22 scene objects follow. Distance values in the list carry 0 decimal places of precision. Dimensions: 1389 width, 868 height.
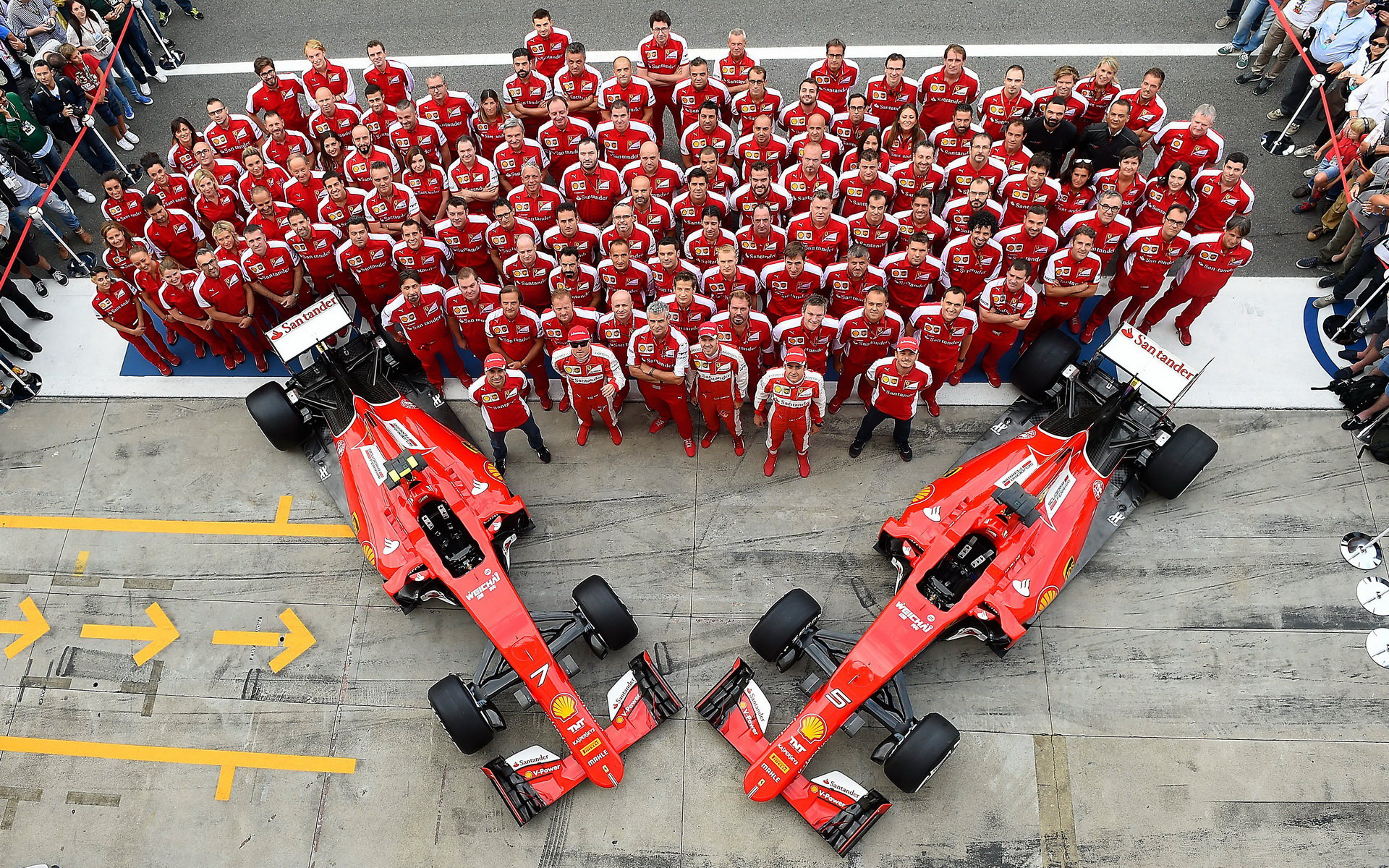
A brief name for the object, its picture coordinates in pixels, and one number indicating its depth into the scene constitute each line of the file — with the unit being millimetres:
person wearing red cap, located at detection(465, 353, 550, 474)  6871
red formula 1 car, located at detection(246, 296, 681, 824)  6188
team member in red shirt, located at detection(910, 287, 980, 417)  6980
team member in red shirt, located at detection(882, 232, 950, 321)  7273
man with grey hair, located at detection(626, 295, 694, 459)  6961
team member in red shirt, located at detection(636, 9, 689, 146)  9172
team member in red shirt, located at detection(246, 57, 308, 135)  9352
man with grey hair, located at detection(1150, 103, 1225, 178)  7902
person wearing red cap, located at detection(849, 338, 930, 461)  6758
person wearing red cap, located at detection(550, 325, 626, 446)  6992
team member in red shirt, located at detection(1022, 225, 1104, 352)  7336
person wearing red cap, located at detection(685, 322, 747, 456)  6863
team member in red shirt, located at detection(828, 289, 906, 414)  6961
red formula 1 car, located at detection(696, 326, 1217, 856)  6004
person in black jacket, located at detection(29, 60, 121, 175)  9563
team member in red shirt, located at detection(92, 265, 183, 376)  7793
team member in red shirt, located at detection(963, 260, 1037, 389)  7188
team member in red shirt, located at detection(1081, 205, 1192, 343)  7387
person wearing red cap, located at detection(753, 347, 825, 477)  6766
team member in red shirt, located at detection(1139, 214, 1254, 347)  7367
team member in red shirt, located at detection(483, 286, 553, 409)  7238
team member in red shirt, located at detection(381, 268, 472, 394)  7453
